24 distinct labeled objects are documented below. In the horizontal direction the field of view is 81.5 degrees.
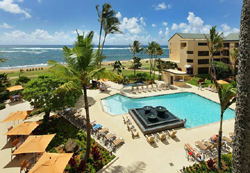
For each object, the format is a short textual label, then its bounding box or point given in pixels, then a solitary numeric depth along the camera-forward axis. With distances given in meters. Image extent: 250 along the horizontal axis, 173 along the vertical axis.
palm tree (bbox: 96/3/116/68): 24.77
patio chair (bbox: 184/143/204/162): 9.29
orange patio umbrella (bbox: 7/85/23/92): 21.68
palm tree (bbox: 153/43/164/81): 30.34
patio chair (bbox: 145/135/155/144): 11.12
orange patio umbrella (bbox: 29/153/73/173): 7.10
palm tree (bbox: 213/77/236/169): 7.02
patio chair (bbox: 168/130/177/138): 11.78
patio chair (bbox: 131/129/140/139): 11.96
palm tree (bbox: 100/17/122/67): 25.92
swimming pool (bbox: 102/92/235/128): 16.25
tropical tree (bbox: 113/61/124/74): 32.15
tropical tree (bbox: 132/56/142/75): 34.79
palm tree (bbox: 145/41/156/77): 30.26
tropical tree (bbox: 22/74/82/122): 12.36
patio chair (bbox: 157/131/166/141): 11.52
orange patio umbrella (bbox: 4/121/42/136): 10.77
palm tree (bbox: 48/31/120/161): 7.91
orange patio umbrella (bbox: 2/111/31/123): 12.83
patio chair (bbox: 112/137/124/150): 10.80
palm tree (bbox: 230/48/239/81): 30.00
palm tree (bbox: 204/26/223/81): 23.58
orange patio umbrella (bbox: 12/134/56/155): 8.87
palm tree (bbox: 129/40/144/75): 35.84
